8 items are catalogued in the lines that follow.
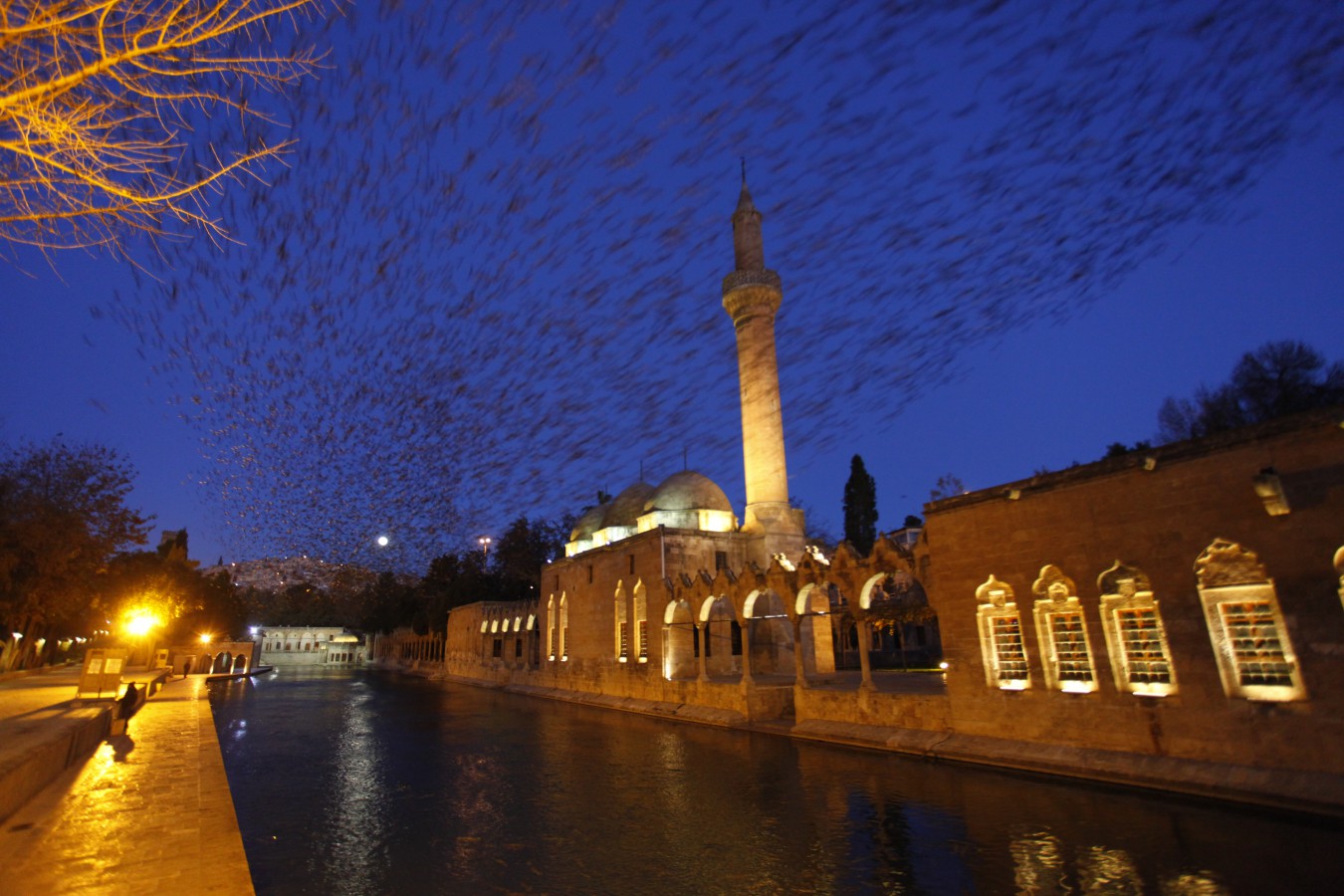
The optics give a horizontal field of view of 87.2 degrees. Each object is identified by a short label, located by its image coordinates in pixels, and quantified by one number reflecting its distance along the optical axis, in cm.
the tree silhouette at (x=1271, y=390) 2873
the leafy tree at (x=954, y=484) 5048
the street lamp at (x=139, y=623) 2847
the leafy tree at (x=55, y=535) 2111
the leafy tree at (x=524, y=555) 5138
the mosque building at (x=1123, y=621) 857
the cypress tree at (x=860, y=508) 4431
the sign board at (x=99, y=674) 1497
